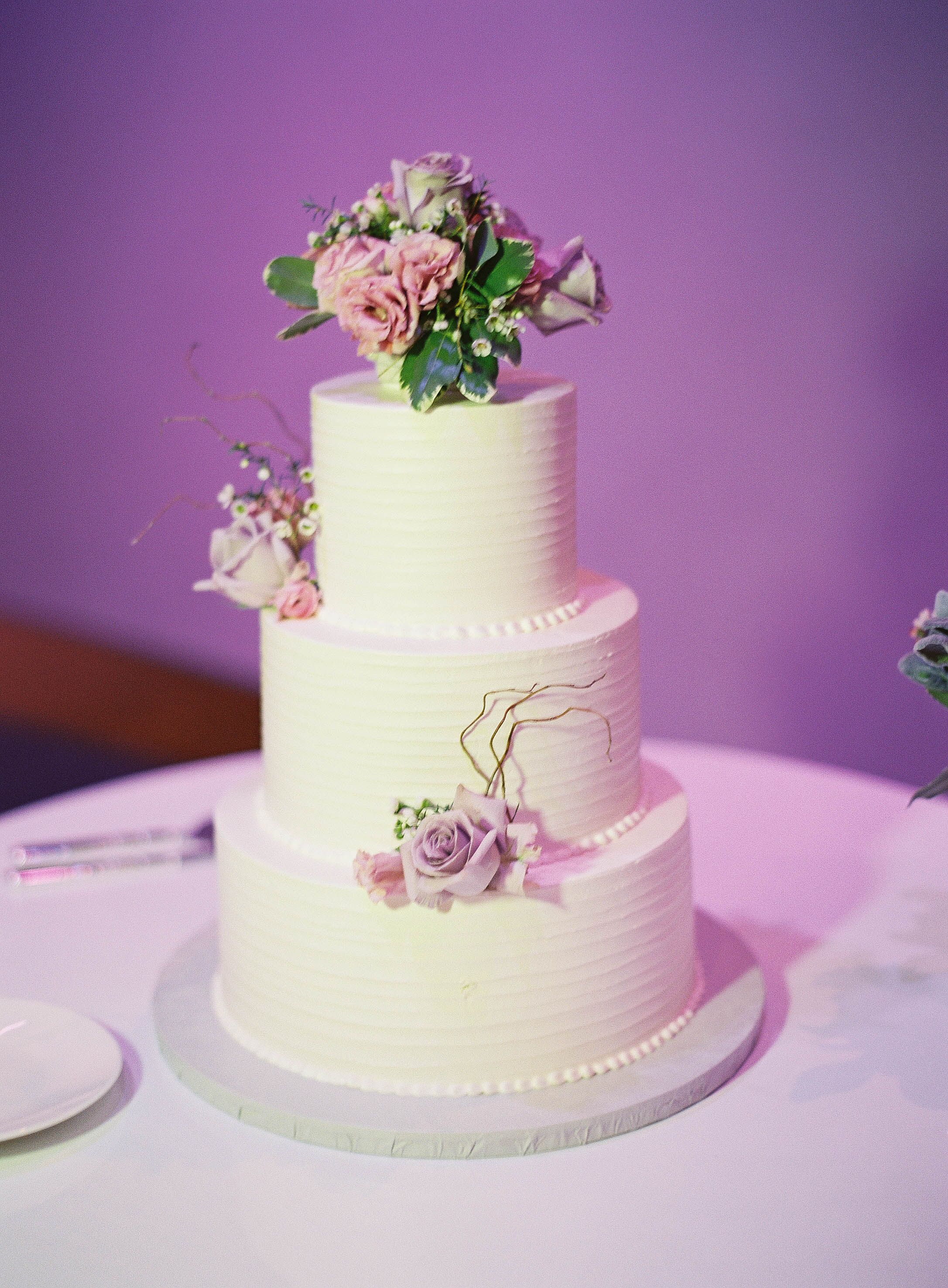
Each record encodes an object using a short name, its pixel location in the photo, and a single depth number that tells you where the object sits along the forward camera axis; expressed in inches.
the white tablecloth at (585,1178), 68.3
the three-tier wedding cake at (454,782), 80.0
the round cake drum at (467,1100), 77.6
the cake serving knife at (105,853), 111.4
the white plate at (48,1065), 79.5
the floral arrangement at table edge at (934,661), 79.2
